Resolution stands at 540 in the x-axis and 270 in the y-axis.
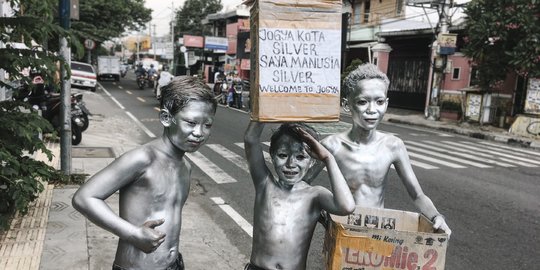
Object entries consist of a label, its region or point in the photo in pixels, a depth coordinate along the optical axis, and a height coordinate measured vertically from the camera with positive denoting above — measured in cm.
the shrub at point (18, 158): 423 -96
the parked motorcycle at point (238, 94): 1989 -114
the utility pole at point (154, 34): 6228 +446
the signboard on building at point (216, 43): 3797 +193
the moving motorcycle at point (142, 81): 2964 -116
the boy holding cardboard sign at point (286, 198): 214 -62
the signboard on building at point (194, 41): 4088 +215
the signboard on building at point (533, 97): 1478 -50
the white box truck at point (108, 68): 3657 -50
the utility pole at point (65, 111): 649 -76
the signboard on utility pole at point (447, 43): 1748 +131
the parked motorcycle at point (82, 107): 1005 -105
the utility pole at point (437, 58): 1808 +79
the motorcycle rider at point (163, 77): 1536 -44
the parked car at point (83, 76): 2322 -81
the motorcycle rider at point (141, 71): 3044 -55
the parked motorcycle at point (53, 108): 968 -106
